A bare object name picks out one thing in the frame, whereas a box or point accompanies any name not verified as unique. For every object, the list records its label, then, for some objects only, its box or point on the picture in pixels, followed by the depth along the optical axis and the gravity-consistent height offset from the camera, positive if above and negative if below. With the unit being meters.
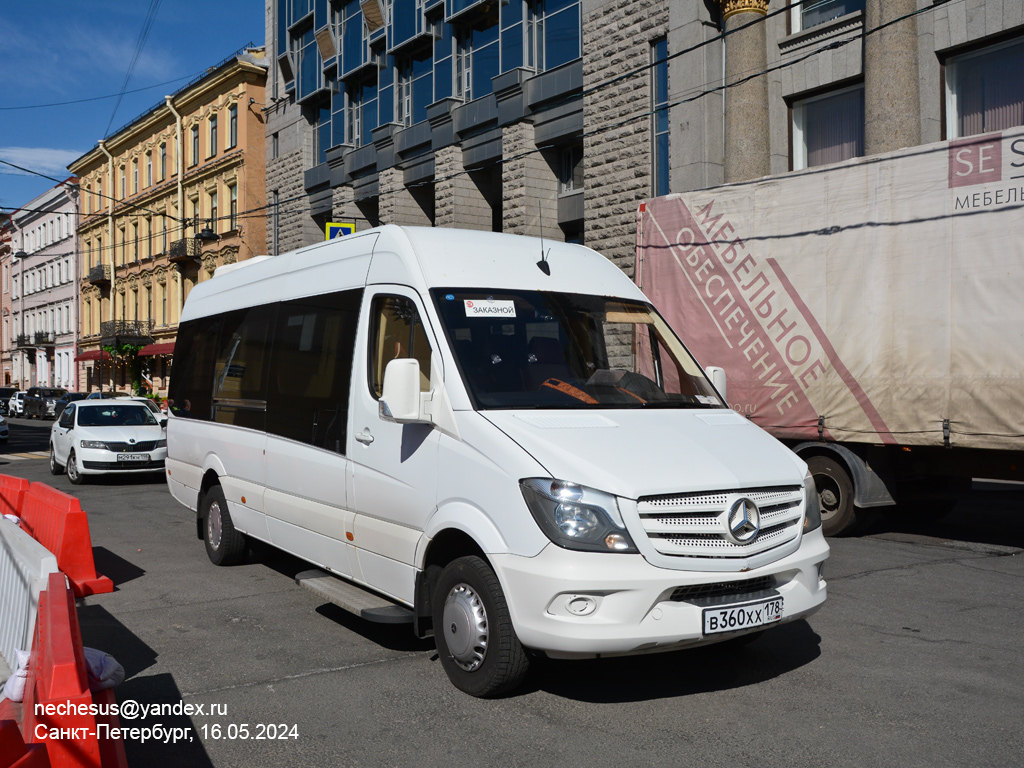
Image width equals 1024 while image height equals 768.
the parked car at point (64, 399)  40.96 -0.88
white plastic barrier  4.77 -1.12
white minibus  4.39 -0.49
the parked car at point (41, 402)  47.53 -1.09
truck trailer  8.04 +0.58
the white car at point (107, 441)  16.16 -1.08
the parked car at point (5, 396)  52.21 -0.85
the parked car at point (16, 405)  51.56 -1.33
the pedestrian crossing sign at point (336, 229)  19.37 +3.07
